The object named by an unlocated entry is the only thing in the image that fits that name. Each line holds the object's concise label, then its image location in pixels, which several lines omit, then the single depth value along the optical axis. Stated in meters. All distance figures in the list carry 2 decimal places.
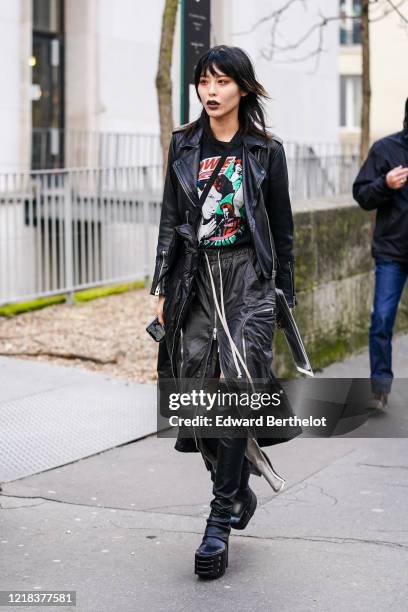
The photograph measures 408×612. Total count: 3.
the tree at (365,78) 11.82
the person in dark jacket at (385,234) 7.38
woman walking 4.64
